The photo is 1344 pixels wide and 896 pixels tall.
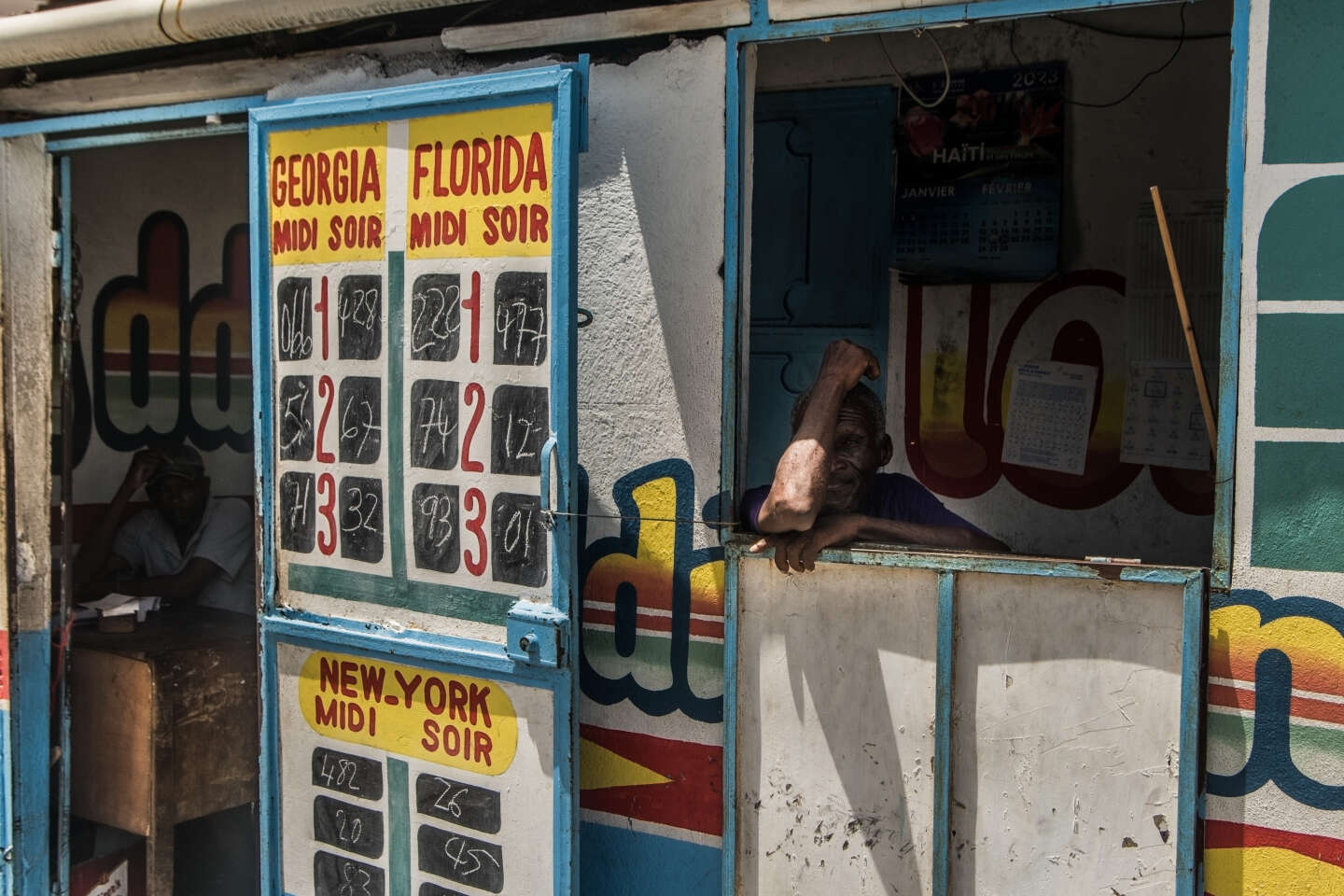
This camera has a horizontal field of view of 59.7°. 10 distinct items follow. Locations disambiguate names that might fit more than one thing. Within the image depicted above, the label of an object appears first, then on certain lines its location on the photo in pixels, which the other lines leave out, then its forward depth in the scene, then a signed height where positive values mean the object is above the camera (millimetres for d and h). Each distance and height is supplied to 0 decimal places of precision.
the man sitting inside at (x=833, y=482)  2555 -221
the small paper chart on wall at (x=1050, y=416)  3643 -86
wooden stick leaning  2308 +89
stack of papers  4191 -828
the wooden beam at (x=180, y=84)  3207 +882
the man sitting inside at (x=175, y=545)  4625 -676
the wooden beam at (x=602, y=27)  2688 +863
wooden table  3809 -1176
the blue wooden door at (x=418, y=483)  2717 -258
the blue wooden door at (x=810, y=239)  3857 +499
